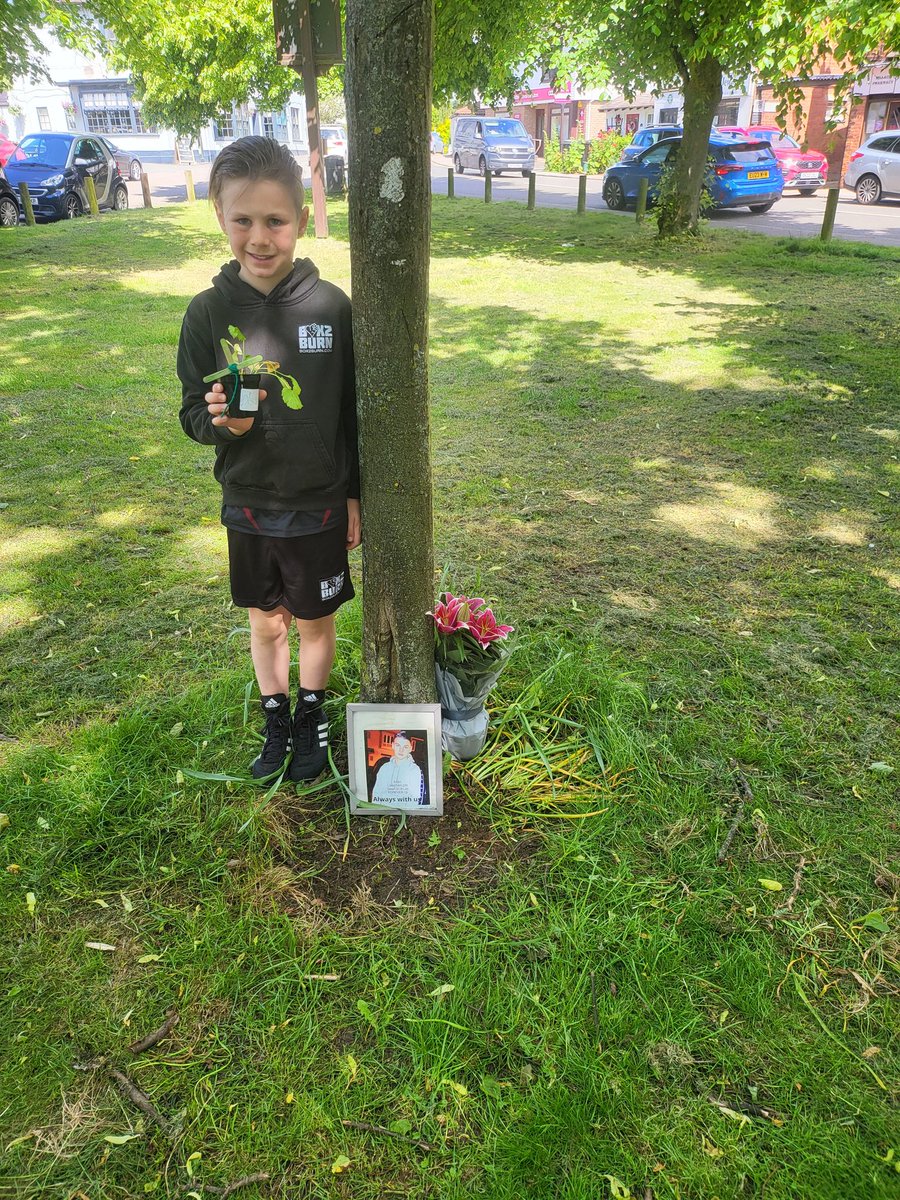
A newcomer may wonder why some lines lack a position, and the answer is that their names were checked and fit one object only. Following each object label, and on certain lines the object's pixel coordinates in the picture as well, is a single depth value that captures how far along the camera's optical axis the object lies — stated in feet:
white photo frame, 8.27
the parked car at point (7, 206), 52.75
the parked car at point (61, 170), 56.85
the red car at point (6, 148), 57.41
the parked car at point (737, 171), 56.85
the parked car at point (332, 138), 91.97
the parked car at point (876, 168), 64.13
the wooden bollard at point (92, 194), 59.11
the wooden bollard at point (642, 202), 52.24
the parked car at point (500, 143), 93.25
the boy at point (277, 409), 7.27
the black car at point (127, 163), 77.56
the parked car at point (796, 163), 70.44
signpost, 36.99
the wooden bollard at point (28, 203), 53.88
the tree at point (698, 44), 29.32
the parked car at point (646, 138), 65.27
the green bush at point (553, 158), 104.78
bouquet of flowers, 8.78
